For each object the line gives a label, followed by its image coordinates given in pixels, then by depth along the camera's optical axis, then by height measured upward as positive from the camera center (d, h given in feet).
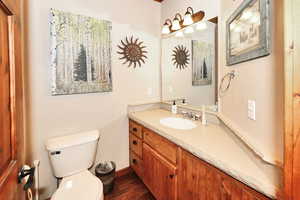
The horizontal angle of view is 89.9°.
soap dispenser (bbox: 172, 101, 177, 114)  6.81 -0.45
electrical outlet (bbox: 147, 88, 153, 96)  7.50 +0.36
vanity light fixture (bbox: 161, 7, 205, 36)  5.69 +3.13
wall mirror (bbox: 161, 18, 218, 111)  5.31 +1.37
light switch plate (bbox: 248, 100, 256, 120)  2.68 -0.22
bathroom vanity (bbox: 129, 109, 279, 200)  2.27 -1.37
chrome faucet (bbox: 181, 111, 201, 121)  5.66 -0.68
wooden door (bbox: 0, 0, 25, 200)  1.94 -0.03
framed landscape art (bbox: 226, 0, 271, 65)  2.31 +1.25
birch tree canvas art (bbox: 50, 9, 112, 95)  5.14 +1.66
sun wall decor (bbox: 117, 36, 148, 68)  6.61 +2.12
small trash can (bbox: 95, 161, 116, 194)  5.73 -2.97
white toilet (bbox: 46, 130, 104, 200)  3.96 -2.15
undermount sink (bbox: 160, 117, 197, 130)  5.29 -0.90
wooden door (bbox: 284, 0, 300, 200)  1.40 -0.01
